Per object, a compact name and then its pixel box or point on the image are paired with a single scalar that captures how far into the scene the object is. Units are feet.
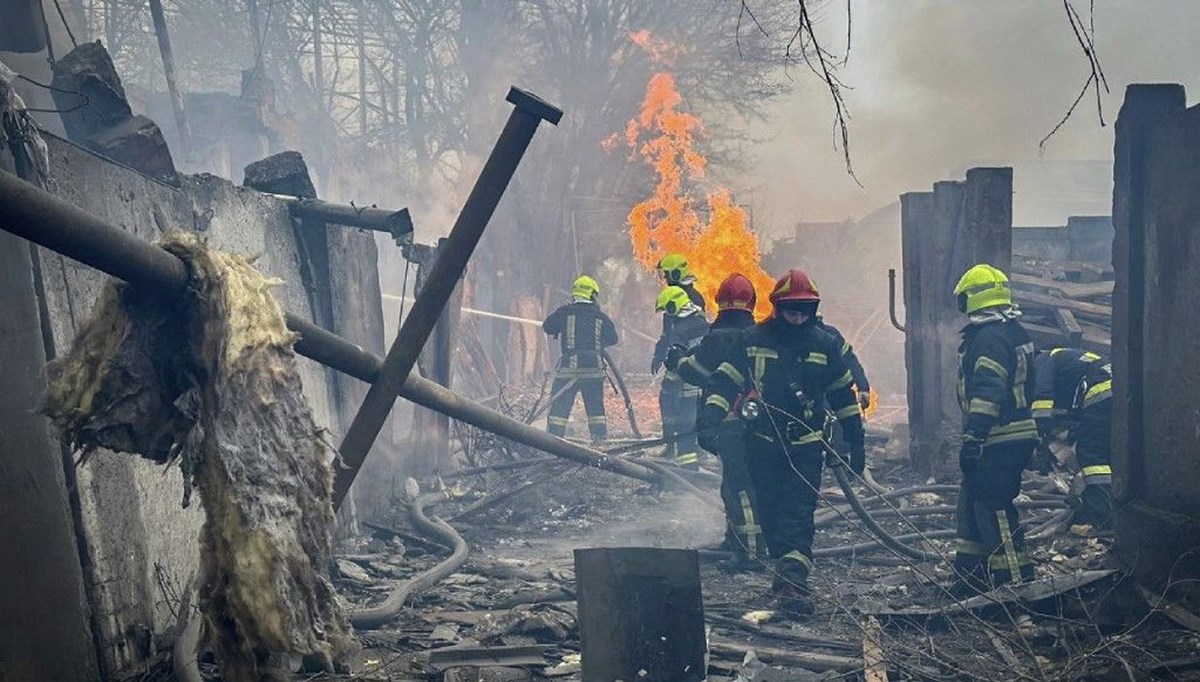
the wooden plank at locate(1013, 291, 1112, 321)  36.32
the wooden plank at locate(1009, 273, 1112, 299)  38.27
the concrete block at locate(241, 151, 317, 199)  26.04
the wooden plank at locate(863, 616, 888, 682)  16.57
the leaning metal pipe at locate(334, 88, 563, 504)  11.62
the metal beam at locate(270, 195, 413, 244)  24.71
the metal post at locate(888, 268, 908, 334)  33.40
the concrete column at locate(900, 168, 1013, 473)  32.60
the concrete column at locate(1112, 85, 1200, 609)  18.10
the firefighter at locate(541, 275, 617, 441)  42.19
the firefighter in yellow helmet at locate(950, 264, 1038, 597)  21.76
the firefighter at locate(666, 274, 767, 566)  24.29
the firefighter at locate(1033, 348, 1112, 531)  25.38
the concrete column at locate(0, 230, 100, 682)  12.11
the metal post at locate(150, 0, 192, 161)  54.75
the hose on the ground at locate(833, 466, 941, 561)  23.53
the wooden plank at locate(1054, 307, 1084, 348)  35.09
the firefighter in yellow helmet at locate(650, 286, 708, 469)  37.47
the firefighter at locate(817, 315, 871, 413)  24.39
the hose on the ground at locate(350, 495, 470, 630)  18.60
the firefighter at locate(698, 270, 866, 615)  23.03
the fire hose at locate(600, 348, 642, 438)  39.91
